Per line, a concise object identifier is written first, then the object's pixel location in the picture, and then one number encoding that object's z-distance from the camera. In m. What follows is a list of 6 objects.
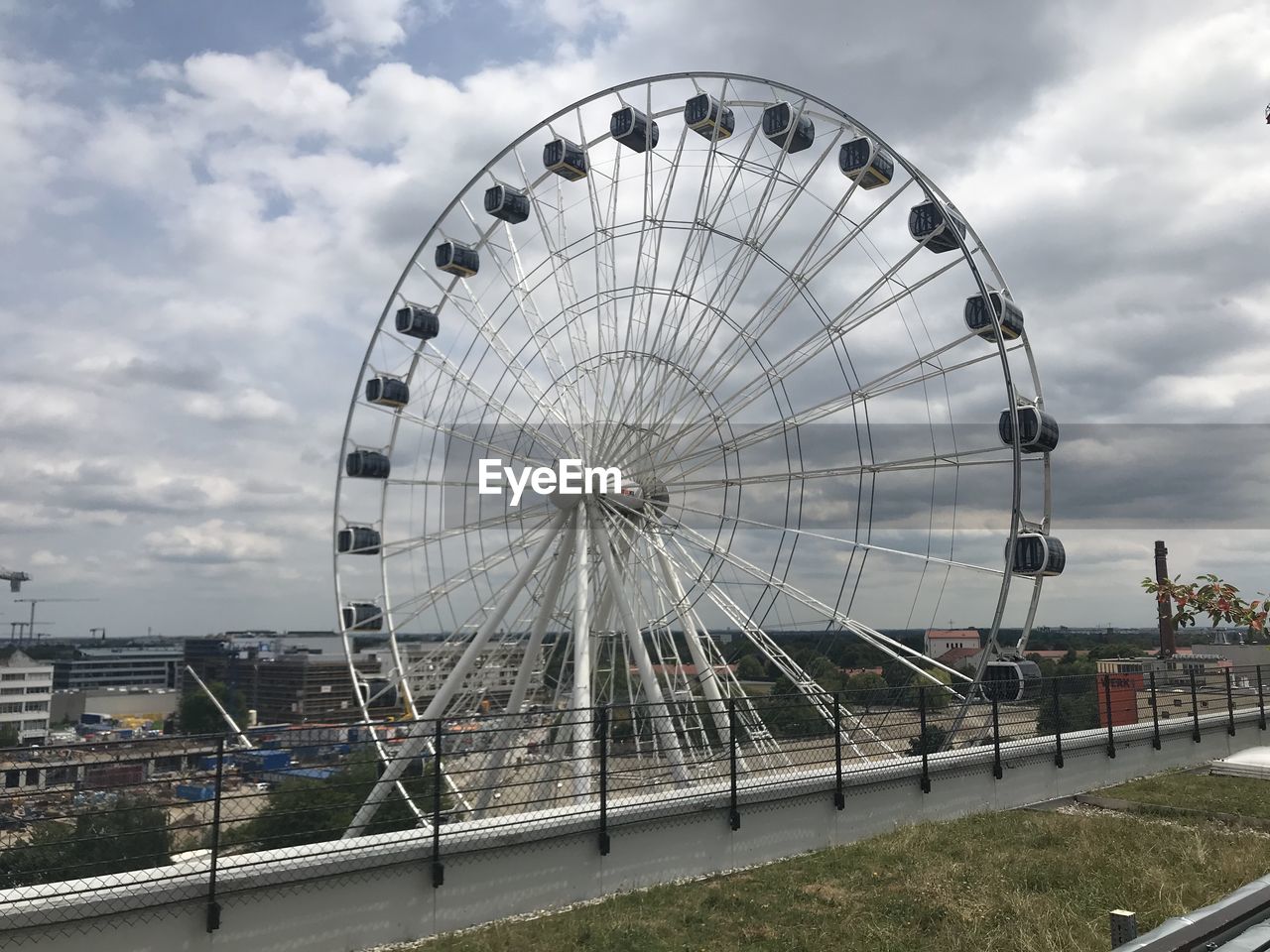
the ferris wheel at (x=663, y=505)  16.17
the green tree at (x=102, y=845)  6.25
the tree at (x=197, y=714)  112.06
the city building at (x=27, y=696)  124.12
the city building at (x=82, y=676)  188.75
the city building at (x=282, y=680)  140.38
